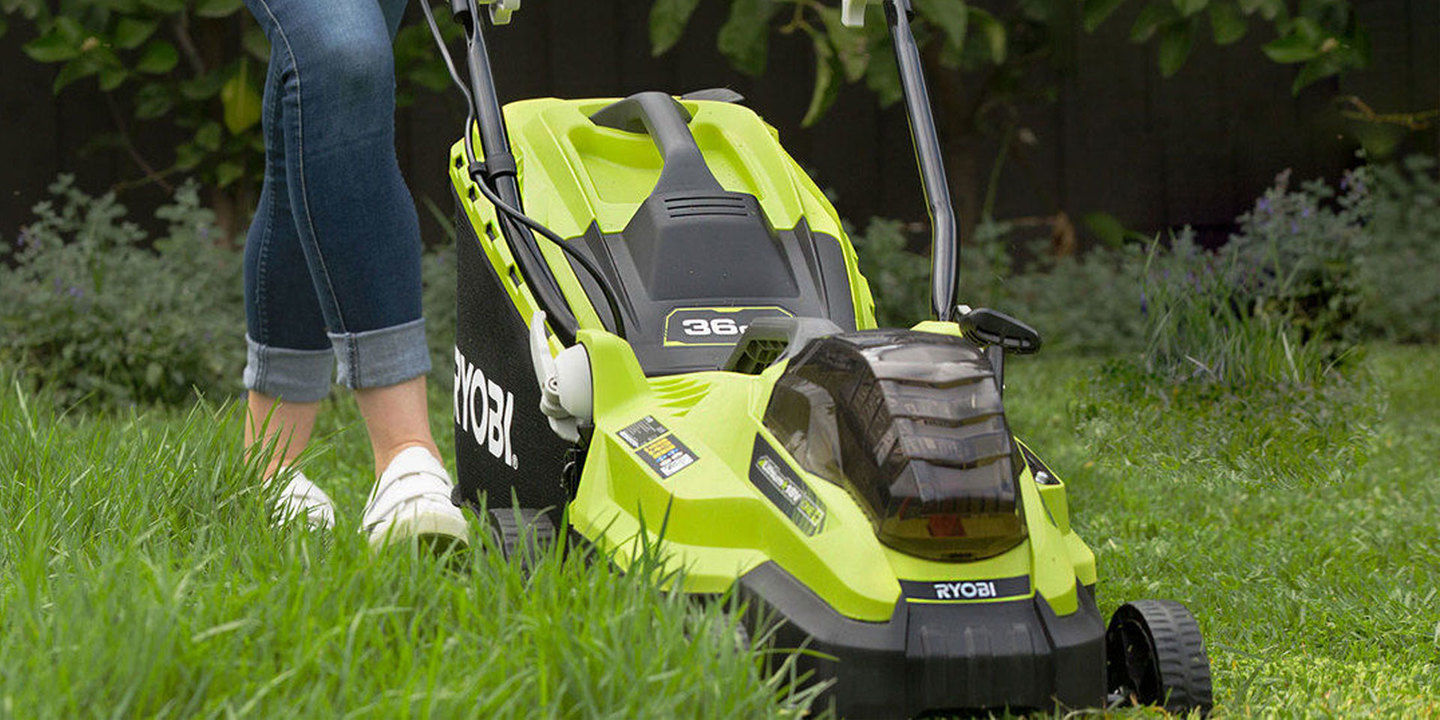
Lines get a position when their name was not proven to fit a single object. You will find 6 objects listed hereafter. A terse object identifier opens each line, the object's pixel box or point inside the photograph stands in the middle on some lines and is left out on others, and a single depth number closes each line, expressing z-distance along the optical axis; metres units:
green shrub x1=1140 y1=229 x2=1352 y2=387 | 5.97
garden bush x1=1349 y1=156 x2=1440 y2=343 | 10.17
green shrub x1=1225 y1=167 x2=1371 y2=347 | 7.23
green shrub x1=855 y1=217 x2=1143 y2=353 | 9.21
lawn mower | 2.90
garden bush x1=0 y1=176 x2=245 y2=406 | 7.57
